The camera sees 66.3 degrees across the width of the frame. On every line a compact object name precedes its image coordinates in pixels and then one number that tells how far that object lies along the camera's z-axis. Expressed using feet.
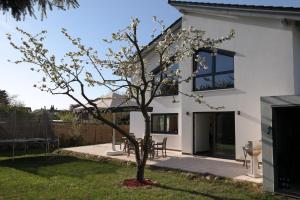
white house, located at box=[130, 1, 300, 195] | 30.22
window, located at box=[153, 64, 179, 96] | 26.62
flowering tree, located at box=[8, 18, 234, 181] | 23.09
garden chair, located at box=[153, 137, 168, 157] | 37.15
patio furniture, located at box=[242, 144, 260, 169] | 27.59
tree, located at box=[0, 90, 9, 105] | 86.87
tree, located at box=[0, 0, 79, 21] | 8.72
